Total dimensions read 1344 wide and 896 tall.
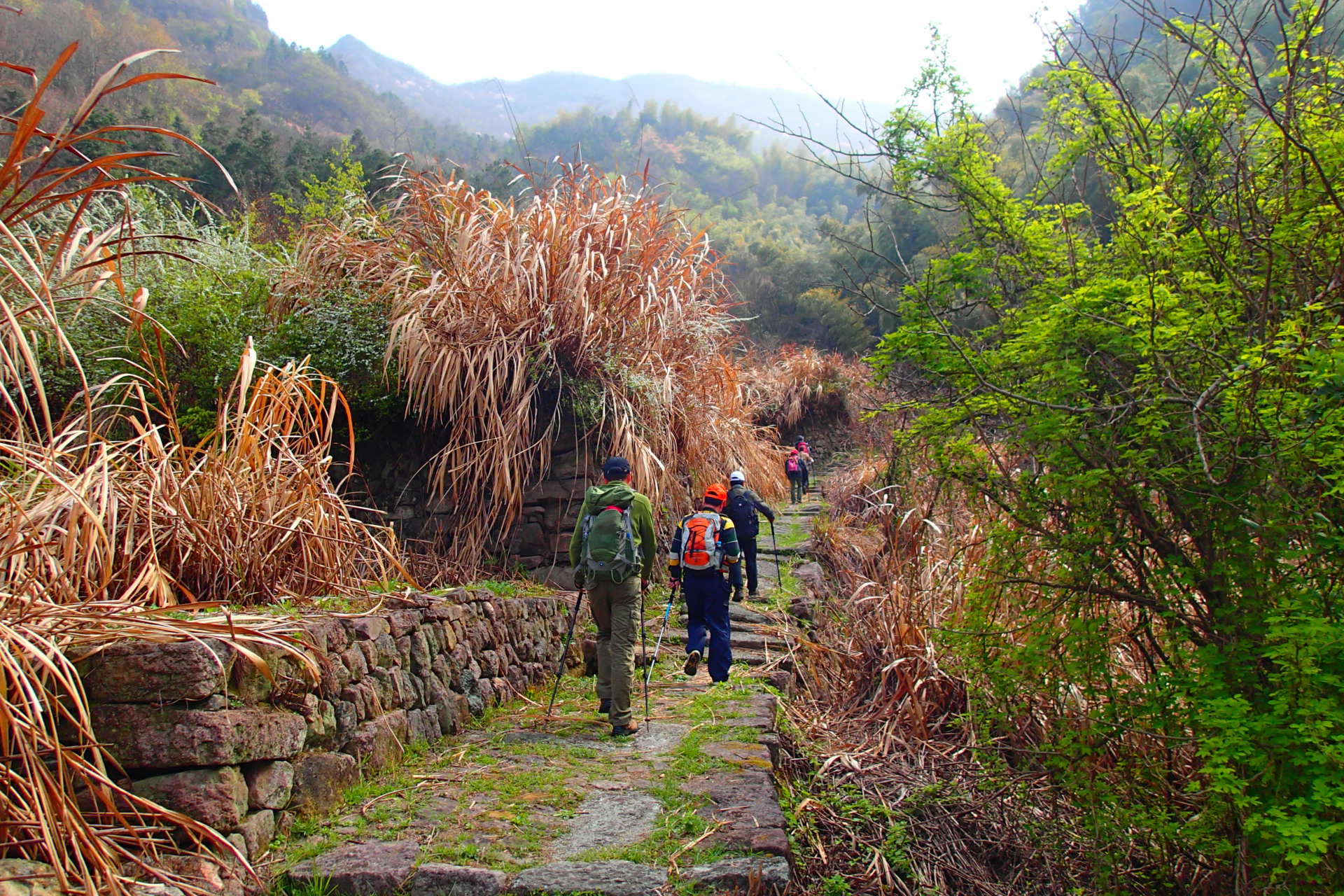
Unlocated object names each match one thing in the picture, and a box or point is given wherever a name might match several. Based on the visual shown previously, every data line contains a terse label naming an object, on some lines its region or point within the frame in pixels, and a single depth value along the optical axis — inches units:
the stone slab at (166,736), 113.0
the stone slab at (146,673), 113.7
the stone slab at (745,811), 130.1
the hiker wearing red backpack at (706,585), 240.2
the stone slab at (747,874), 119.0
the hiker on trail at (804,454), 649.6
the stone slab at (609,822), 131.3
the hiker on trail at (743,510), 341.7
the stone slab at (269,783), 123.5
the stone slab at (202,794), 112.9
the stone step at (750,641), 284.2
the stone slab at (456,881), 115.7
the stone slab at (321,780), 134.3
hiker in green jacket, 196.7
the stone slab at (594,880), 115.6
